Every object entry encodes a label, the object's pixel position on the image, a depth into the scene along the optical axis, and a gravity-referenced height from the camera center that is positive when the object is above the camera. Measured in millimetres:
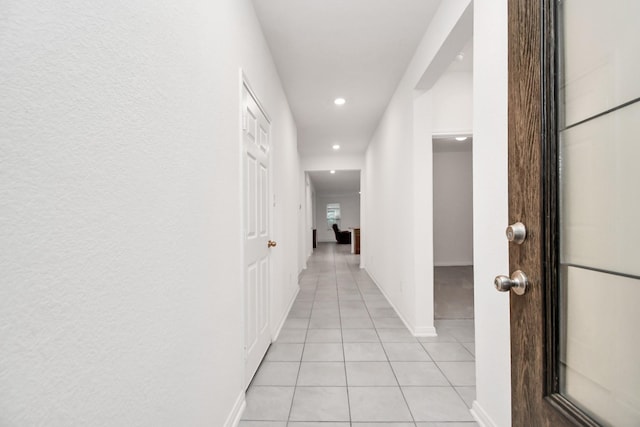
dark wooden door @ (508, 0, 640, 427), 610 +23
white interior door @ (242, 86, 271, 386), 1993 -139
